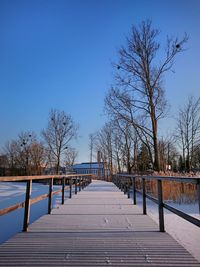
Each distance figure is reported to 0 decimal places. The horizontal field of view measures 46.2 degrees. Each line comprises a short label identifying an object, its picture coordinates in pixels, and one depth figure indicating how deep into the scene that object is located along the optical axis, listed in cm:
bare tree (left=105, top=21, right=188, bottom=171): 1451
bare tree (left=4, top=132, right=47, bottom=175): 3125
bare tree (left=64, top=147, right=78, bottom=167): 3593
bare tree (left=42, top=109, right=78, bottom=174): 2675
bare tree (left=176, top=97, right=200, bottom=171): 2083
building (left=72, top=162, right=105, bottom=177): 6762
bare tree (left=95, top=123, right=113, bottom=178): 3289
